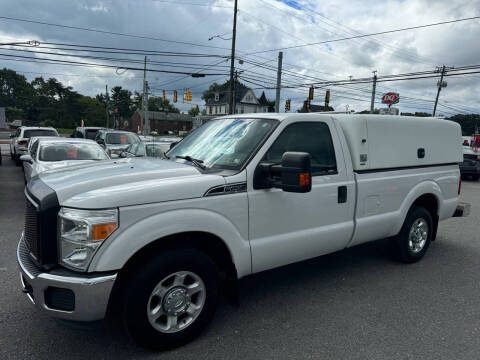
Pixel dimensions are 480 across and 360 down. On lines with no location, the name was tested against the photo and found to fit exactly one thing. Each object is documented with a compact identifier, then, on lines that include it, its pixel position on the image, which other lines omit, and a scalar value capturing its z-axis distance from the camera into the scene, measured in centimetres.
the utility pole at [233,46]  2321
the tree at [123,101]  11312
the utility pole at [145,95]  3648
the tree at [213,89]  9862
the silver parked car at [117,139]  1492
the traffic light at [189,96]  3050
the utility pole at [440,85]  3475
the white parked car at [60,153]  779
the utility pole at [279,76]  2417
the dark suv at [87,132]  1835
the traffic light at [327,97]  2672
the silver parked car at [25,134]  1452
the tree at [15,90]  9706
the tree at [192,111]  10941
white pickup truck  236
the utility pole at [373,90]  2604
